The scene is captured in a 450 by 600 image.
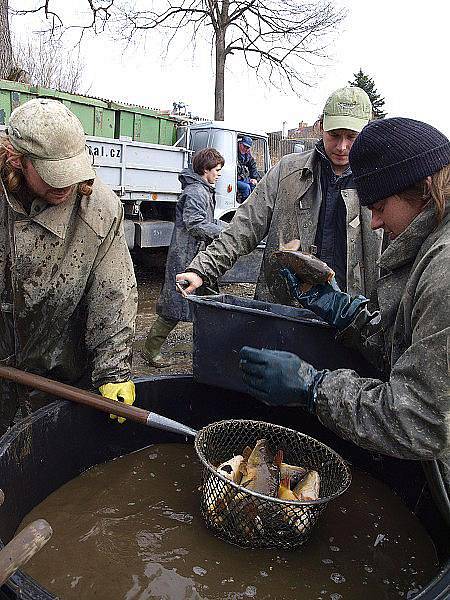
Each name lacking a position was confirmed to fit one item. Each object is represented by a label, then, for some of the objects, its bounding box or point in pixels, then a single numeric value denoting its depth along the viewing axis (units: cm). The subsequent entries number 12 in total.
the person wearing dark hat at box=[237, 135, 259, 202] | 907
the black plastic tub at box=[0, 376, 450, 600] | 204
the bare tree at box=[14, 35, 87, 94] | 1905
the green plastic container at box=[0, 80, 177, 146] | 634
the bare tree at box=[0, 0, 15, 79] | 980
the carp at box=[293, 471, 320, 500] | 211
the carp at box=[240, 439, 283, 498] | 212
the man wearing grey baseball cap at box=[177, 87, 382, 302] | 285
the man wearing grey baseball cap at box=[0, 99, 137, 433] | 215
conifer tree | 3275
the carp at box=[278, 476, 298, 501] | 207
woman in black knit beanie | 151
